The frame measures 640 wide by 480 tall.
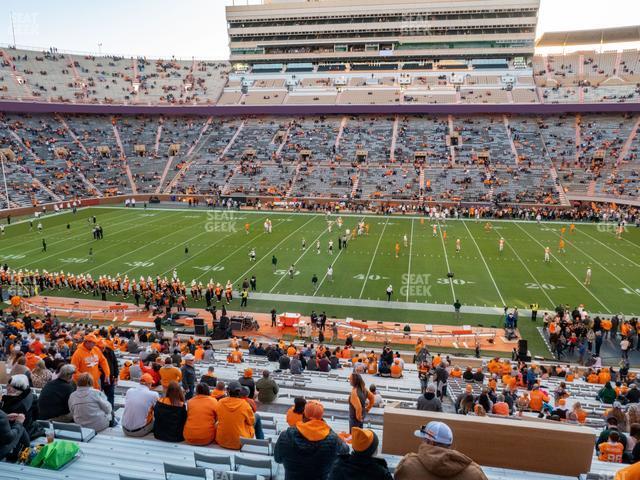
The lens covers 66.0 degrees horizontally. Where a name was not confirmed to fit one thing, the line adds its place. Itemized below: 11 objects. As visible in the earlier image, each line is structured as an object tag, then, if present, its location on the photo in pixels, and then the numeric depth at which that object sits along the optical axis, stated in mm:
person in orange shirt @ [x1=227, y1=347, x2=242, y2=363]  13555
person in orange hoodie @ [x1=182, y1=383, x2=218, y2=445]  5680
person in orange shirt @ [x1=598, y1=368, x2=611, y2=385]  13370
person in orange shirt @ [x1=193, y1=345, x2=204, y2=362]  13430
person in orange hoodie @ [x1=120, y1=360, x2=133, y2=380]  11000
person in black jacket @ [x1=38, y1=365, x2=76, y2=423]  6039
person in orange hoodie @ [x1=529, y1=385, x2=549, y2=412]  9977
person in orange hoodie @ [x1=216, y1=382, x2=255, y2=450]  5648
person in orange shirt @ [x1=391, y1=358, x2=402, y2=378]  12508
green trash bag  4918
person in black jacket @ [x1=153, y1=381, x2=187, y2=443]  5719
